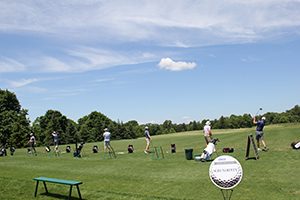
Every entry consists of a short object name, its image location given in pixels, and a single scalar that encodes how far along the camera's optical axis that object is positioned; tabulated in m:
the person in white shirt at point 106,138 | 20.35
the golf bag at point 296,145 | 15.87
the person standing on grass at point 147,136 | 20.51
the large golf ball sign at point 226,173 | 5.35
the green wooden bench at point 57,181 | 7.38
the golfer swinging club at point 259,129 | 16.14
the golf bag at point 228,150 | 16.99
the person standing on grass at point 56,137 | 24.33
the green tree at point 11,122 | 58.19
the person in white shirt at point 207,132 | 16.69
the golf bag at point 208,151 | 13.70
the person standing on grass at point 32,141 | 26.17
